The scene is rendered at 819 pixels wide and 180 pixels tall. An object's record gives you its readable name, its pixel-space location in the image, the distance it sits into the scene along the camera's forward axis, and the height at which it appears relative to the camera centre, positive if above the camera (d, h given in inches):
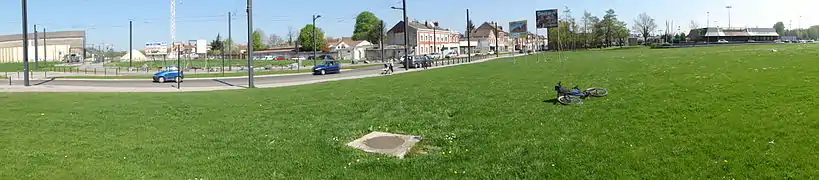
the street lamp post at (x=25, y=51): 1289.4 +79.5
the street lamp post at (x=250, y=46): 1150.3 +75.7
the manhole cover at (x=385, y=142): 366.6 -41.0
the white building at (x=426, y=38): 4119.1 +334.8
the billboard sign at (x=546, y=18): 2071.9 +225.3
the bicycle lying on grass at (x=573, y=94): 484.4 -13.8
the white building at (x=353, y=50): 4254.4 +238.9
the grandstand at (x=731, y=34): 4761.3 +372.9
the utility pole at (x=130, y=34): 2950.3 +259.4
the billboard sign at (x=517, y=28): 2222.2 +212.1
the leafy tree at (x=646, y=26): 4722.0 +434.7
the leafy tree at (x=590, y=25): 4672.7 +445.1
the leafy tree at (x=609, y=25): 4618.6 +435.7
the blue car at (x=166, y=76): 1539.2 +21.2
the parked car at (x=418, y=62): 2097.4 +69.6
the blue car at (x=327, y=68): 1876.2 +46.4
